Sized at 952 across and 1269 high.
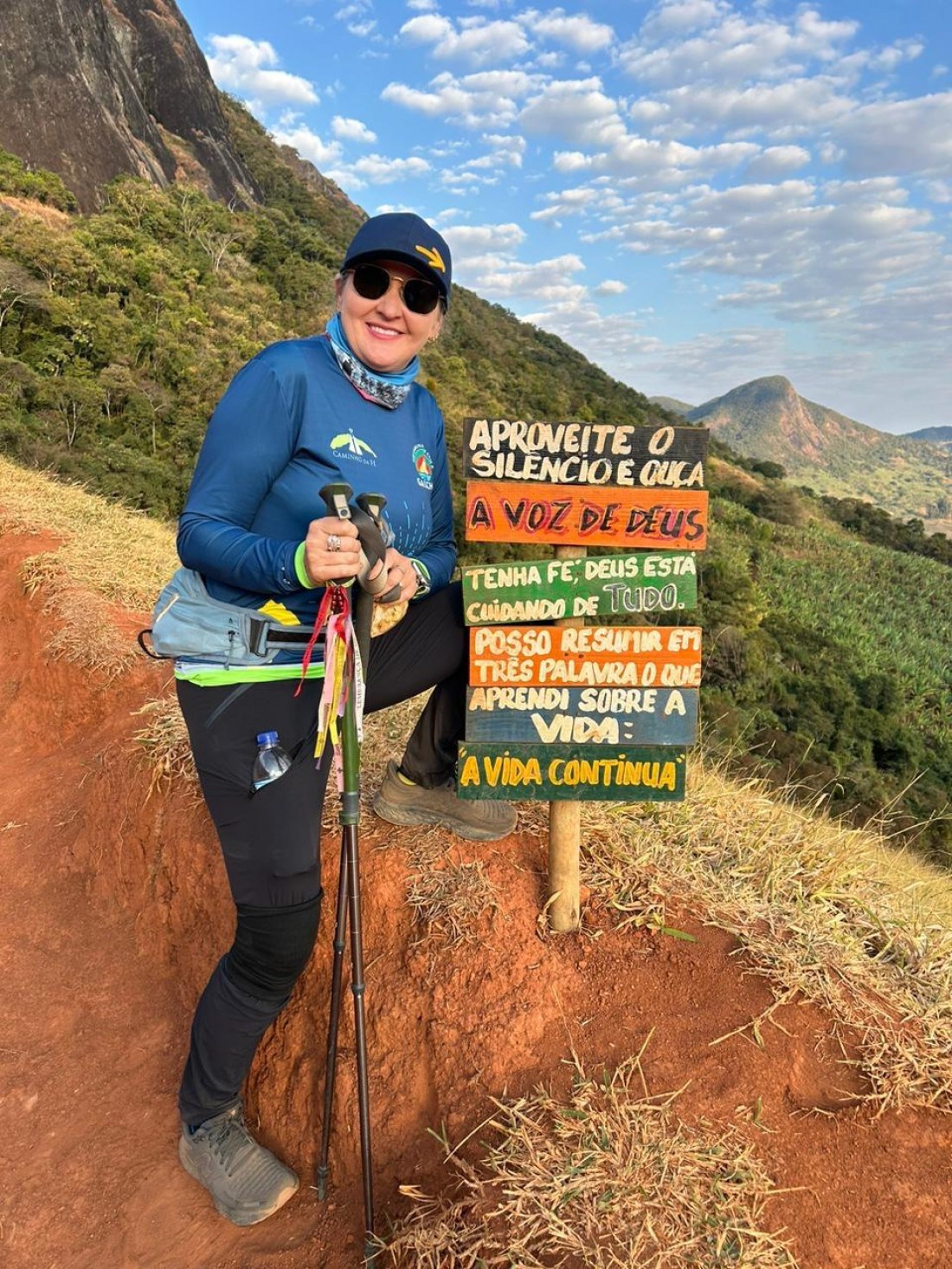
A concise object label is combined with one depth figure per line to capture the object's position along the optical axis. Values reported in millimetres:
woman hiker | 1999
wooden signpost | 2311
